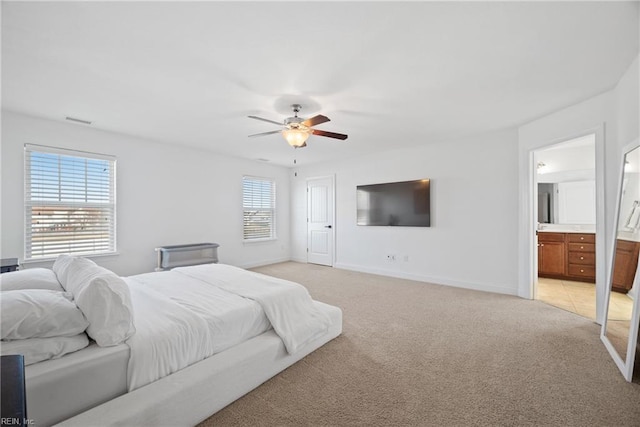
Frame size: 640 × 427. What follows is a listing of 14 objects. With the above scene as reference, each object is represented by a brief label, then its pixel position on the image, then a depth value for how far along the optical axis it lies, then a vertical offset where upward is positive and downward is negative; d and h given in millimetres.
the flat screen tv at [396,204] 4832 +190
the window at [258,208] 6045 +140
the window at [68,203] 3439 +156
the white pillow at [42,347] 1276 -673
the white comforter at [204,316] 1582 -730
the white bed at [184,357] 1303 -888
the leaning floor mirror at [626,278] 2059 -567
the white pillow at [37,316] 1304 -526
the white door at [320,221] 6277 -174
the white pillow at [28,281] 1820 -478
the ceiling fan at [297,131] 2959 +940
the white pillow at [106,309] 1486 -549
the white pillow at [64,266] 2034 -435
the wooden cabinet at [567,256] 4539 -756
